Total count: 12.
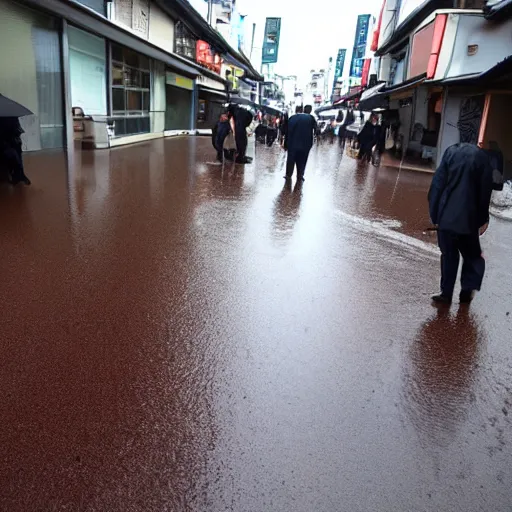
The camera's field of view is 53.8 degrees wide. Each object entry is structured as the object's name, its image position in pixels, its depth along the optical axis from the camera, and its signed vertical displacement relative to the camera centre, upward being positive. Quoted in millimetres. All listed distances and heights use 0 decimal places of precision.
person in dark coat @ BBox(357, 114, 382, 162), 18828 -1246
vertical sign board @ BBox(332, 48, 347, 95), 51281 +3845
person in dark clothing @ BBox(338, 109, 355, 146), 32375 -1437
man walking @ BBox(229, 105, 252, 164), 13992 -853
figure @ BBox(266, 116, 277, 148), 27078 -2139
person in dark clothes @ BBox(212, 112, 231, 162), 14203 -1199
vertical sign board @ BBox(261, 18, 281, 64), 41719 +4383
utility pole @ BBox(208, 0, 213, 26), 32438 +4904
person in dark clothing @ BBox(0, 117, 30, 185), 8133 -1120
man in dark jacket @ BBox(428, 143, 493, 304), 4500 -855
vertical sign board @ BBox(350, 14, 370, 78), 35344 +4277
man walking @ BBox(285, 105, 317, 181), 11656 -907
